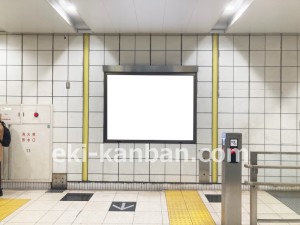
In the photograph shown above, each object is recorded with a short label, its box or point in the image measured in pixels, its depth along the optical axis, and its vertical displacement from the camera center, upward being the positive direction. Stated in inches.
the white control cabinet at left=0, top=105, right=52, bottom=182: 210.4 -20.4
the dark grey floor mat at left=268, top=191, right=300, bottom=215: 173.2 -52.0
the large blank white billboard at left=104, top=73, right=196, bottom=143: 210.8 +6.1
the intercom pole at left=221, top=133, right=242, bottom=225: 135.0 -28.6
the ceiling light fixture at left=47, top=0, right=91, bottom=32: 164.2 +62.1
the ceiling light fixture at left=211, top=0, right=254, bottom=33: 164.2 +63.0
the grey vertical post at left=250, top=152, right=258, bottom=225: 135.0 -35.1
